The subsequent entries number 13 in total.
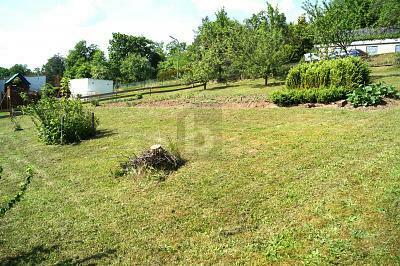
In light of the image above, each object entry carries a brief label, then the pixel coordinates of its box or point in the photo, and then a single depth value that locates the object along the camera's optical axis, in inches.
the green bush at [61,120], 525.7
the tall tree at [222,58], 1268.6
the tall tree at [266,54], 1112.8
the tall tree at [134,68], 2554.1
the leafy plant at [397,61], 1238.9
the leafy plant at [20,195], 197.5
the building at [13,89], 1572.3
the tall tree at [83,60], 2837.1
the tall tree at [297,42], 1708.9
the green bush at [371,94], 552.9
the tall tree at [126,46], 3046.3
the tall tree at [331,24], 1067.9
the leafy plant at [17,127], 757.9
